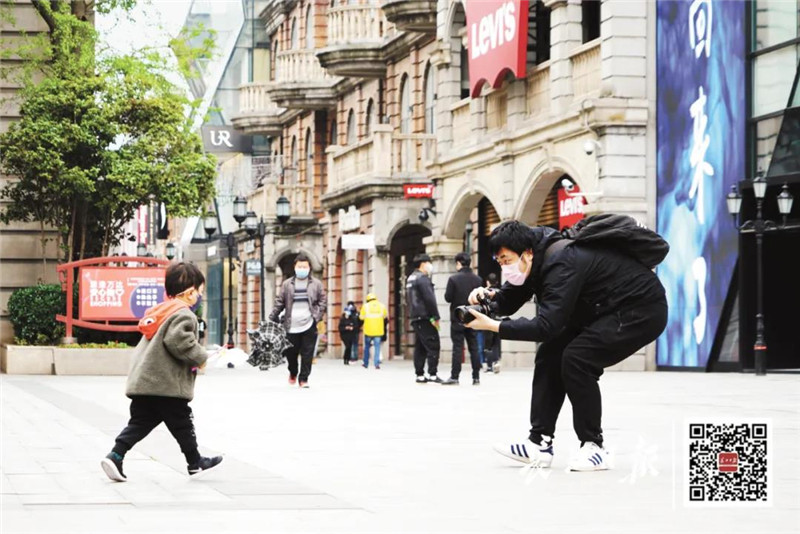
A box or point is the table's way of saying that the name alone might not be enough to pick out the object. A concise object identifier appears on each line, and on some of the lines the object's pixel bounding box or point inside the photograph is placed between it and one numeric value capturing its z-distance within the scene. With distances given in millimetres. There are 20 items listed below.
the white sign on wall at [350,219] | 42750
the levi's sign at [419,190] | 37406
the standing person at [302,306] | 21453
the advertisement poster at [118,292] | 28781
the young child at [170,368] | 9438
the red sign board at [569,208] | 29042
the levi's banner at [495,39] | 30859
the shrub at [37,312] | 28844
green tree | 29703
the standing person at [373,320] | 36000
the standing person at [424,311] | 22594
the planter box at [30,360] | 28000
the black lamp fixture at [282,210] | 39844
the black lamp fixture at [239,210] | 39719
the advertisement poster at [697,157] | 25469
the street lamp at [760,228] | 24016
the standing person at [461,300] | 22031
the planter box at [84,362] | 27875
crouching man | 9305
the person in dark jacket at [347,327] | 40938
